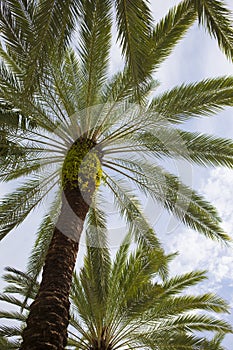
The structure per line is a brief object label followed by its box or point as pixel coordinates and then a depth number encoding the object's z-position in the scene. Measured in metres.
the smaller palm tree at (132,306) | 9.64
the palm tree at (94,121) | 6.40
